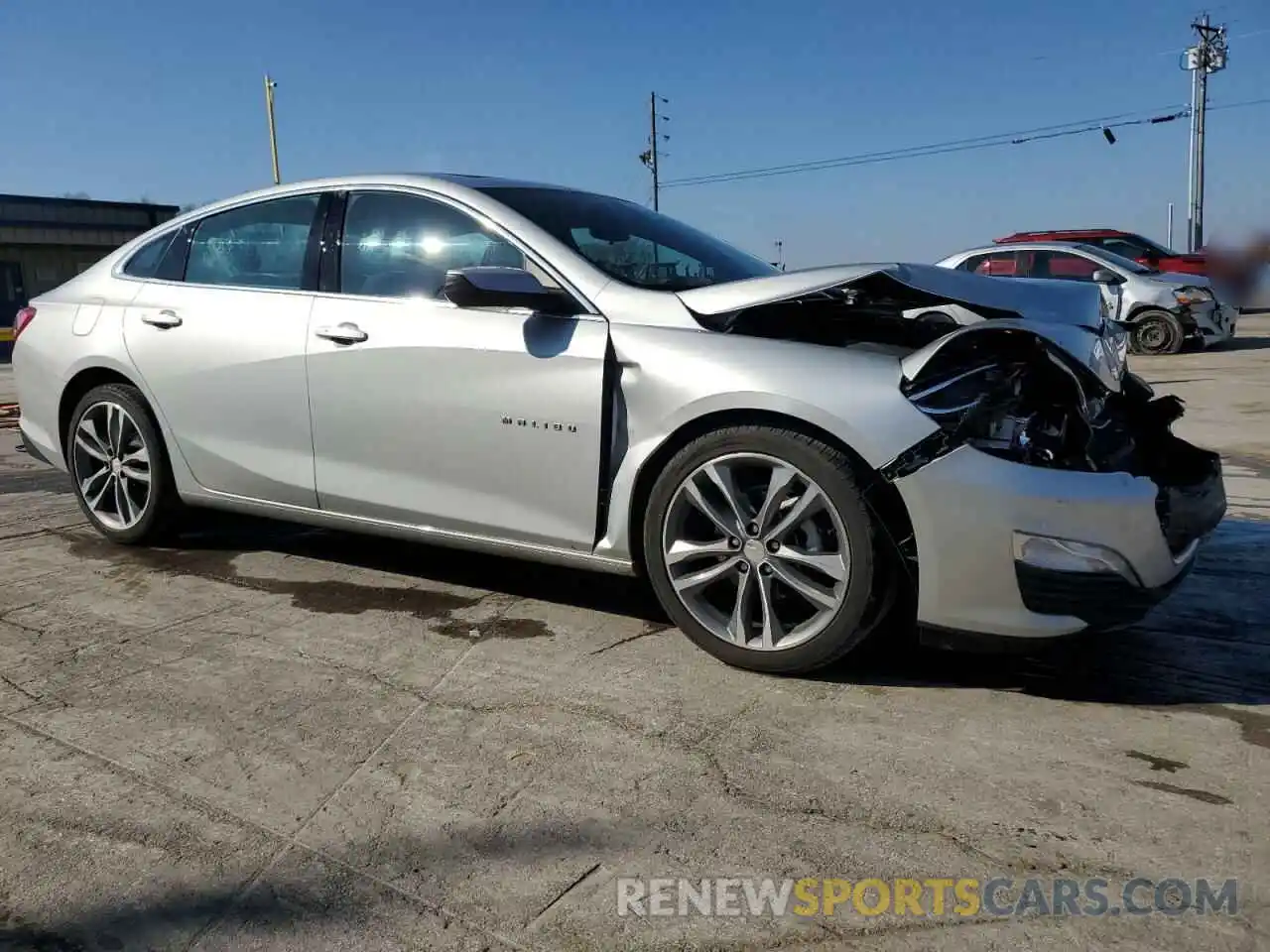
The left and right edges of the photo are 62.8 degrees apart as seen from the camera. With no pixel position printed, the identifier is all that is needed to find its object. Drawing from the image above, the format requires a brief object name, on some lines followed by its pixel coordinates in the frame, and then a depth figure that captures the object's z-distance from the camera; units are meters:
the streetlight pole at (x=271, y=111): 29.06
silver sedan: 2.75
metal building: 31.23
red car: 15.53
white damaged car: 13.62
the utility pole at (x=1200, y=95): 34.84
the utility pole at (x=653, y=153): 51.47
